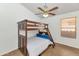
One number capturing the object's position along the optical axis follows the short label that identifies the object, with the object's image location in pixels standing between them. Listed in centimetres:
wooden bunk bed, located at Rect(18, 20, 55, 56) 140
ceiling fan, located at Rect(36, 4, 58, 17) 169
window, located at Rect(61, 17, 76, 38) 145
